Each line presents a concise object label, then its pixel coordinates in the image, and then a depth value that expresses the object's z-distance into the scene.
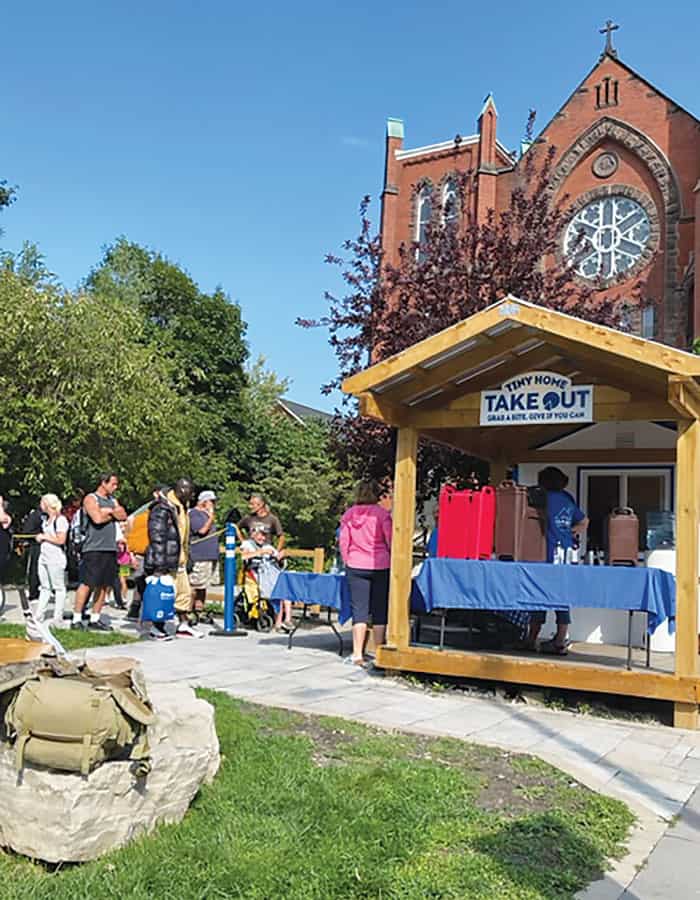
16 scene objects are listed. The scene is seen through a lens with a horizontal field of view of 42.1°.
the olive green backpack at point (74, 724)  3.65
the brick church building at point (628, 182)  29.18
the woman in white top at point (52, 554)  10.12
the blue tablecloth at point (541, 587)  7.18
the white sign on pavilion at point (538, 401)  7.74
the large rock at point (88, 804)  3.63
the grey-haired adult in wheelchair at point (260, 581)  11.66
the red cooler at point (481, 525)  8.36
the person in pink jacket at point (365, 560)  9.08
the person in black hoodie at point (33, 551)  11.06
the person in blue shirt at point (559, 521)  8.81
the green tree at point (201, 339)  36.50
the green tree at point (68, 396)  18.97
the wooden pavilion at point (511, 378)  7.11
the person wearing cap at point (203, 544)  11.96
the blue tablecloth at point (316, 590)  9.55
